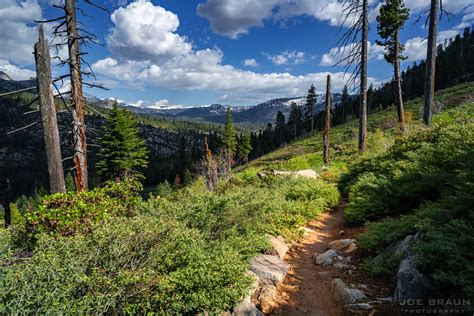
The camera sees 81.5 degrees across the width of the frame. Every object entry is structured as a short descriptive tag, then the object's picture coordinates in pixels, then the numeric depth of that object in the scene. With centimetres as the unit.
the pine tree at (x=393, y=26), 1967
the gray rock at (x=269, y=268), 480
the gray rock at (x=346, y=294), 416
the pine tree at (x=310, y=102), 6122
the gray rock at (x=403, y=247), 434
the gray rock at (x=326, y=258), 571
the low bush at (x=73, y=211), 501
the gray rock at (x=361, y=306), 388
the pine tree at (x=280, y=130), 7978
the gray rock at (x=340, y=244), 632
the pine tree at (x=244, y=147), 5894
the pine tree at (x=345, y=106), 7488
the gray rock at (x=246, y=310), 378
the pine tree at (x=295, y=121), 7353
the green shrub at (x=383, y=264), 443
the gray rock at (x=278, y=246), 588
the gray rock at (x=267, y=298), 430
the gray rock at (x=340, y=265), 539
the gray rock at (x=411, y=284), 343
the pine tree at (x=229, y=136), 4906
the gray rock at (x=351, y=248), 596
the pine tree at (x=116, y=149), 2507
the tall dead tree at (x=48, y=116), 731
